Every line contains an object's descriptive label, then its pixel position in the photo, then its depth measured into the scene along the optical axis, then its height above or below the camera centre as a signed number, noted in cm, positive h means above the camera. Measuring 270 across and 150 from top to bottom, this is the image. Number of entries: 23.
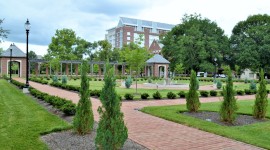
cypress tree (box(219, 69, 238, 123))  854 -96
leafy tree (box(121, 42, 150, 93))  1923 +132
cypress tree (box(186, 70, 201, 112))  1050 -89
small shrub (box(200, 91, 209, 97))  1765 -122
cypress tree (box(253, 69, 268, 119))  946 -98
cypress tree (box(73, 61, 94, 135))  661 -90
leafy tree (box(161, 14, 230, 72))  4944 +581
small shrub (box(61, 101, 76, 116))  919 -123
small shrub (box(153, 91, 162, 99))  1561 -126
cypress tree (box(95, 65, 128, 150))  487 -85
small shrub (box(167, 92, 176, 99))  1609 -127
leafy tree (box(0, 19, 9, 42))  1717 +286
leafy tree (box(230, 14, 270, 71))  4578 +594
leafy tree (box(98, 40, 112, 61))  6531 +673
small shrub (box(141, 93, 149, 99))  1540 -125
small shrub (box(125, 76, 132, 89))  2478 -74
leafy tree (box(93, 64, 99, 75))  6101 +159
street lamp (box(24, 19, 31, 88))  1728 +322
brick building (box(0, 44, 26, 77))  4506 +265
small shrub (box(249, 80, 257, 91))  2355 -97
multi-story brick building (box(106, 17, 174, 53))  11088 +2019
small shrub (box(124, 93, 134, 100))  1471 -120
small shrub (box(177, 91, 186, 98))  1684 -123
